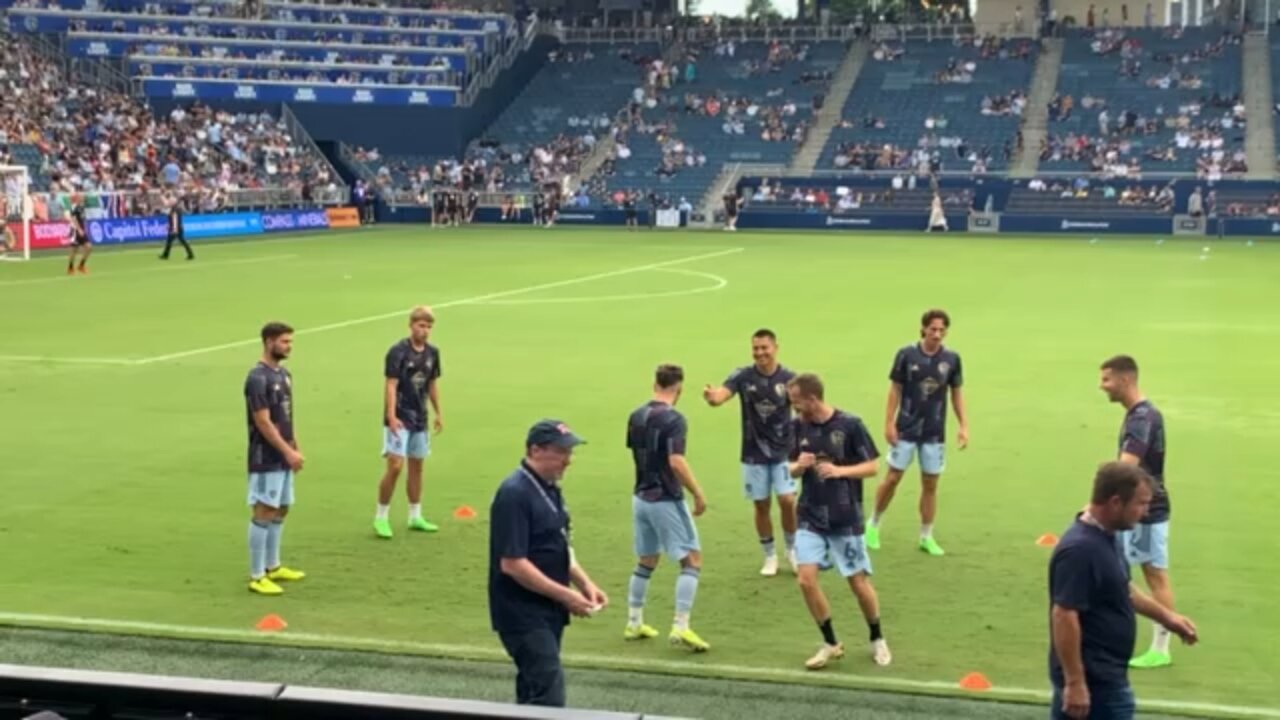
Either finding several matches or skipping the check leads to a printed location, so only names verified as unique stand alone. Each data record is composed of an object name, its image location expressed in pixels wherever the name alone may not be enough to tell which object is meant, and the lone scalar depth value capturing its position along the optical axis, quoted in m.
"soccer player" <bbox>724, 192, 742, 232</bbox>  62.12
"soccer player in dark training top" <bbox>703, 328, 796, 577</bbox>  11.69
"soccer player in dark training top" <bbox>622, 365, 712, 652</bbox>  10.13
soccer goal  44.59
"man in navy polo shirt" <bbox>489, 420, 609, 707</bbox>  7.36
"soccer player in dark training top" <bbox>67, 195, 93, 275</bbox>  38.59
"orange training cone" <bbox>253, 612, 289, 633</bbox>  10.45
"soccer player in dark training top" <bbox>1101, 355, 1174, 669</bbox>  9.60
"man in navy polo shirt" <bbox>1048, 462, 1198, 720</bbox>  6.52
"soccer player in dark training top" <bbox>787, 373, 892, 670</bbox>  9.66
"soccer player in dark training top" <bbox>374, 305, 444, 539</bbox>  13.07
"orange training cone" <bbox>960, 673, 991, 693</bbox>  9.26
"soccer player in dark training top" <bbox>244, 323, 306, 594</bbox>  11.24
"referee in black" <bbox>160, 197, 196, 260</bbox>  43.69
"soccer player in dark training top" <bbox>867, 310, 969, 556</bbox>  12.65
